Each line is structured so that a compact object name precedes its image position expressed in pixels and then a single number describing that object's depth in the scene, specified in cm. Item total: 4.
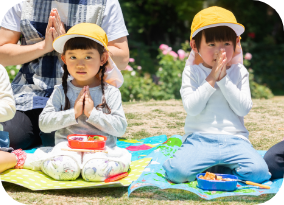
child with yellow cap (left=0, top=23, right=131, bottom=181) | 240
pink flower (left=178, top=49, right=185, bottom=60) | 649
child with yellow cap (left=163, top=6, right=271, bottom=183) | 243
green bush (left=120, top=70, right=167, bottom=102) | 629
